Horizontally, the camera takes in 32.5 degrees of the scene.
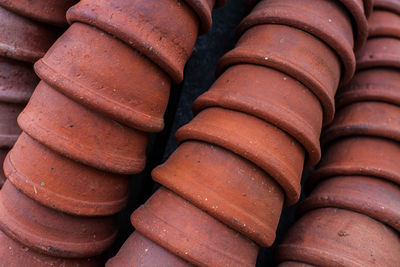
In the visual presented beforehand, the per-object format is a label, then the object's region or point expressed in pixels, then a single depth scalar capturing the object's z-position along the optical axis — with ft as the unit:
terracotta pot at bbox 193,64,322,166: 1.92
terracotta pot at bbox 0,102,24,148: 2.13
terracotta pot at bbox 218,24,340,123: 1.96
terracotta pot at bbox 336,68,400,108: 2.17
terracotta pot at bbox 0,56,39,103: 2.11
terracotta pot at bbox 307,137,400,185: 2.05
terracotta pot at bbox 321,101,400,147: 2.11
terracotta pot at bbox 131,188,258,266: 1.83
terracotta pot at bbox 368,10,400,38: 2.29
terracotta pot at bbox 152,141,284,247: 1.85
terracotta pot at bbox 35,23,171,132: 1.84
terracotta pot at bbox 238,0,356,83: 2.00
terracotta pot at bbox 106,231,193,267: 1.84
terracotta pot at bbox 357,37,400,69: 2.22
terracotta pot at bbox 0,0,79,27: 2.04
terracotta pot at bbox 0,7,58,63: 2.06
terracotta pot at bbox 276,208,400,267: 1.93
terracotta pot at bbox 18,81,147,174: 1.85
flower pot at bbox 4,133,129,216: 1.87
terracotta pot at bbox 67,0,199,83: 1.85
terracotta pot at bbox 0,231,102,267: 1.90
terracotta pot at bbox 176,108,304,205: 1.88
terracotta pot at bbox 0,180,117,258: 1.88
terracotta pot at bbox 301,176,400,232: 2.00
